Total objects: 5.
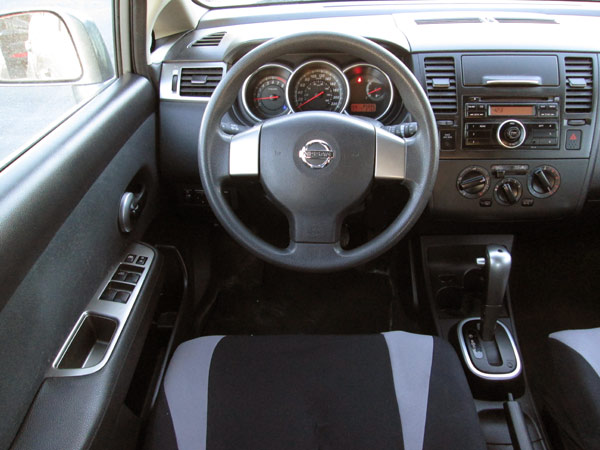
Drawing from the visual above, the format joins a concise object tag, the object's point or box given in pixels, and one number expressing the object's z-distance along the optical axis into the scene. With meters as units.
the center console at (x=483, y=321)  1.37
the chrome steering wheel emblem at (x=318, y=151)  1.18
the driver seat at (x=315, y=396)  1.00
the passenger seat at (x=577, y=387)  1.09
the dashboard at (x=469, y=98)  1.43
